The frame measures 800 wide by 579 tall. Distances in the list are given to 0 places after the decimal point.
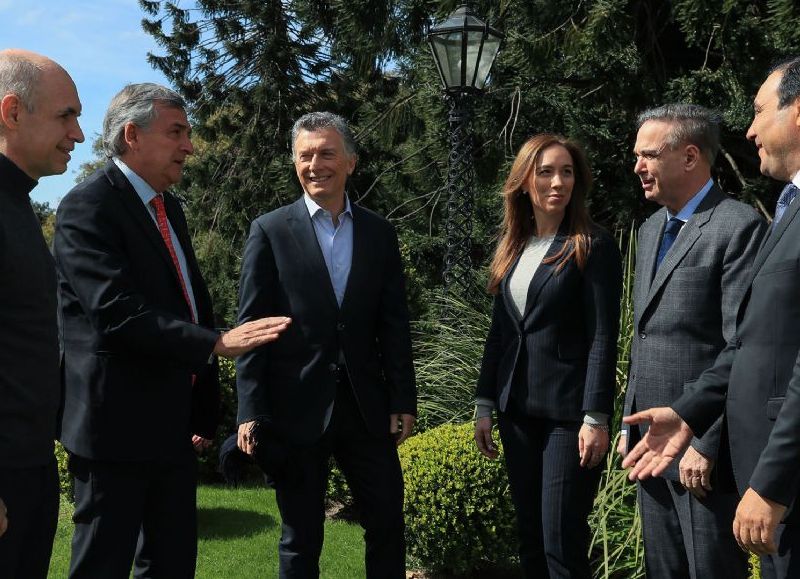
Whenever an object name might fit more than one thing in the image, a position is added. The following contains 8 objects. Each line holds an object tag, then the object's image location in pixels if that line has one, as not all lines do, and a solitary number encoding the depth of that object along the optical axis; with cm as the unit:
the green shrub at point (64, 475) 753
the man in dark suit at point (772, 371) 231
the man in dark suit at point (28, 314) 259
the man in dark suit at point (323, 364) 387
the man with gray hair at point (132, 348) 325
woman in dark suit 379
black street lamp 749
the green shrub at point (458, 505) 536
